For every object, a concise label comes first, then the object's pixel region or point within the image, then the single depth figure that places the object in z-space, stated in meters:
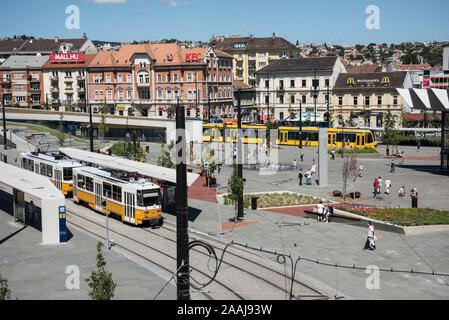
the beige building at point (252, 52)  124.44
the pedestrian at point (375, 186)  38.28
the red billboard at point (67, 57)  102.50
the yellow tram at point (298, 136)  65.44
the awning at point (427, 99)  46.31
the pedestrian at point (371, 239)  24.80
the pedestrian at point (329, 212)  30.84
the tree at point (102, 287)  14.80
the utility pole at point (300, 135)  68.15
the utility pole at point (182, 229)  15.97
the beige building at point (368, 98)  88.69
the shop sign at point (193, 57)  93.84
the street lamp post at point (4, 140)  61.32
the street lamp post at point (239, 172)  29.81
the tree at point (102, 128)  66.94
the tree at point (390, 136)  61.81
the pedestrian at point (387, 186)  39.16
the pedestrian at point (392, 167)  48.43
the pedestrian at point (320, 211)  30.89
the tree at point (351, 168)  37.16
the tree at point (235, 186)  30.58
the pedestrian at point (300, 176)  42.78
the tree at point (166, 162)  40.31
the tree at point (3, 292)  14.04
